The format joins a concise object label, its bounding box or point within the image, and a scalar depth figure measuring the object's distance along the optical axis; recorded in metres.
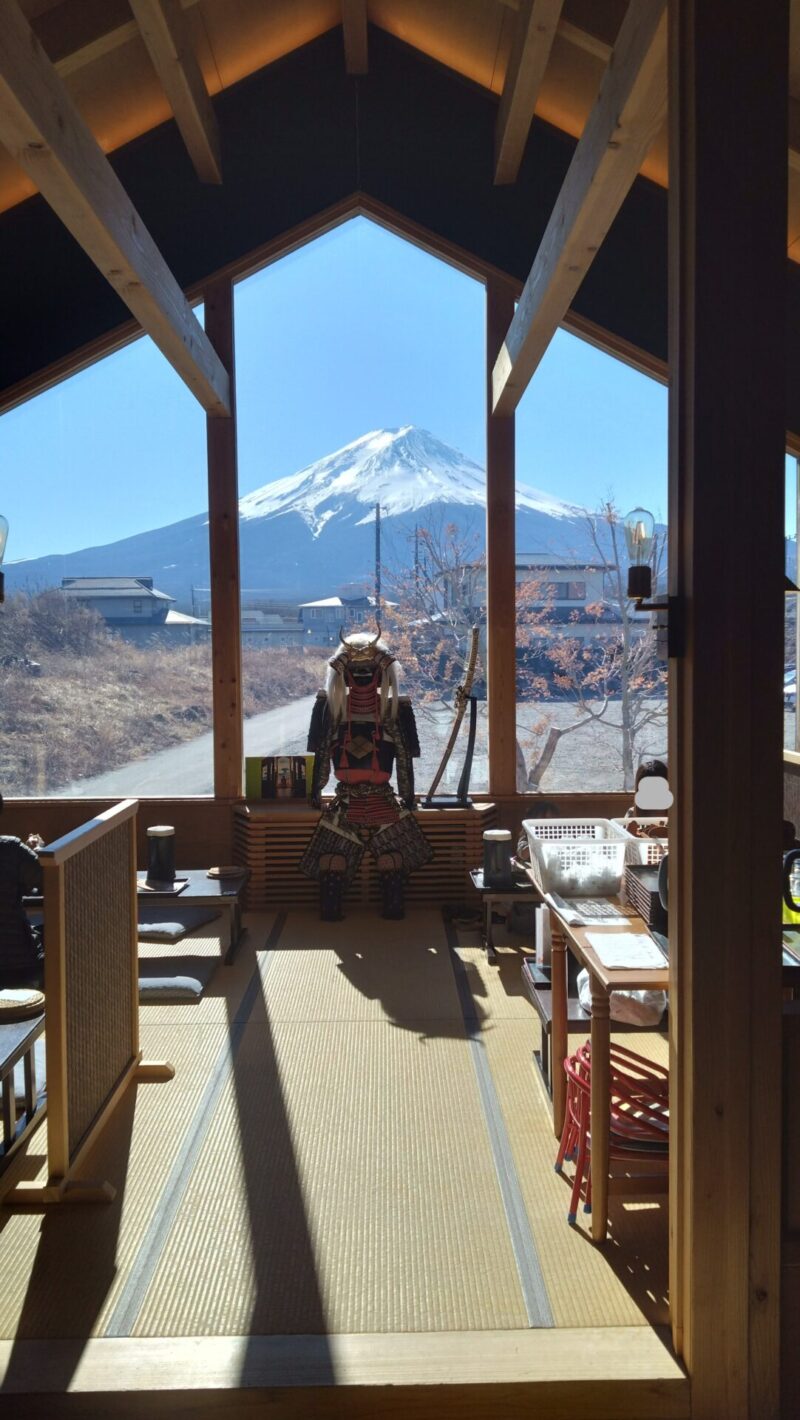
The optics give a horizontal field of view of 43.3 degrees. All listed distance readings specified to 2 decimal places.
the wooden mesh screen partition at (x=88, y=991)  2.56
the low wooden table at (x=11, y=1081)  2.55
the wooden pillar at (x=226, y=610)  5.89
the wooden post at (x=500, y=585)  5.83
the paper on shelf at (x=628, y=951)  2.38
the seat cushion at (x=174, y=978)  4.10
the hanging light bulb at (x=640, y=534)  3.43
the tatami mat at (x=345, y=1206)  2.15
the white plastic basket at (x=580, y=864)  3.03
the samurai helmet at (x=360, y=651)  5.23
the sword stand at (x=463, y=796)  5.54
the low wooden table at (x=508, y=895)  4.80
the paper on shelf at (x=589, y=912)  2.72
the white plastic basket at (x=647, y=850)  3.08
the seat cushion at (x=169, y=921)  4.75
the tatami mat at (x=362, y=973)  3.96
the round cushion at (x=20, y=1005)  2.82
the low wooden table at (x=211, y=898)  4.79
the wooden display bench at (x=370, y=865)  5.55
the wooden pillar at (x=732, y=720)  1.86
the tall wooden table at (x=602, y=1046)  2.28
